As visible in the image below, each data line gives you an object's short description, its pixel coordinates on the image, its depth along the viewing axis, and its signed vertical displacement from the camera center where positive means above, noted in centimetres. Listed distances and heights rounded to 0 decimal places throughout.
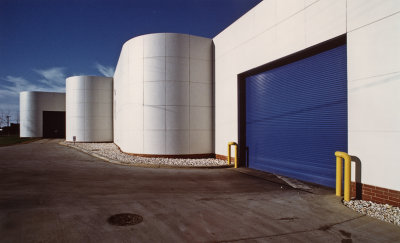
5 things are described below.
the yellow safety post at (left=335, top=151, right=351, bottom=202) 676 -138
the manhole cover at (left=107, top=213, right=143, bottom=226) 492 -198
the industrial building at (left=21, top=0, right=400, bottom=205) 645 +126
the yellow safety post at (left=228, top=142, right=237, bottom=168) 1271 -163
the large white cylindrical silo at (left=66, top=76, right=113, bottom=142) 2776 +164
